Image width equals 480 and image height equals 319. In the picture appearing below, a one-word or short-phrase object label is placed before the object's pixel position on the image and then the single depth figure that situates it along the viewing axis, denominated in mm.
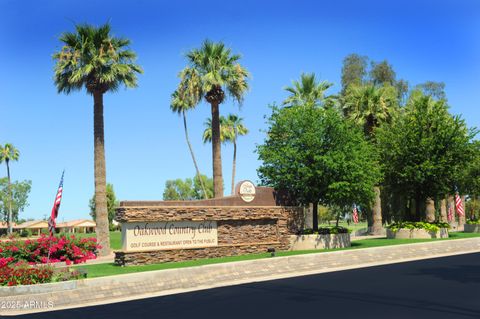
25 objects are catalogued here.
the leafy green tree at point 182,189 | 118500
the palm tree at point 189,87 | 35344
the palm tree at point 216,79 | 34422
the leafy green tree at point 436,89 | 61050
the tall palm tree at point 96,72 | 32281
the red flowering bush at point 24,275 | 15961
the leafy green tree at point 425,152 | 33906
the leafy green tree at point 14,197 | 105625
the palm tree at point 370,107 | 40812
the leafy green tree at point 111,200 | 94619
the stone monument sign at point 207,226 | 22844
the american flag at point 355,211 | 57303
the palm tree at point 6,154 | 97562
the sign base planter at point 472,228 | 41688
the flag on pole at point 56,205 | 17562
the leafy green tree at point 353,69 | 56938
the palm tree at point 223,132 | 67875
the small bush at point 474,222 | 42134
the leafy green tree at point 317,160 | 28156
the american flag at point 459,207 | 48656
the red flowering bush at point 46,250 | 20000
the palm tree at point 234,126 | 70212
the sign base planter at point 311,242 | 28406
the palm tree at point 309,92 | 42969
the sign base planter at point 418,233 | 33031
